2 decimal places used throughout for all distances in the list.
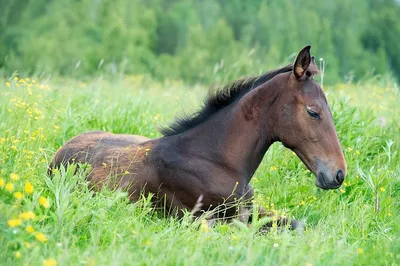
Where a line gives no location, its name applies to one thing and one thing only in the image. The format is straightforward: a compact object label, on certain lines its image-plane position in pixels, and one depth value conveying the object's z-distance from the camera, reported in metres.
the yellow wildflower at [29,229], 7.47
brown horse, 10.48
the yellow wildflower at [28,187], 7.54
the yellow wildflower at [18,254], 7.03
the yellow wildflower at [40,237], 7.40
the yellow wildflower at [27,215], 7.48
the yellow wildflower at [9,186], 7.57
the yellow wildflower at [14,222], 7.31
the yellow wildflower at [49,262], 6.82
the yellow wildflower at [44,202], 7.76
